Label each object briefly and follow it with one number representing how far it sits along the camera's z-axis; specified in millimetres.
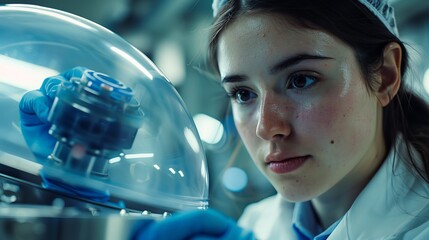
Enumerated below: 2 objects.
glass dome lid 475
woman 833
